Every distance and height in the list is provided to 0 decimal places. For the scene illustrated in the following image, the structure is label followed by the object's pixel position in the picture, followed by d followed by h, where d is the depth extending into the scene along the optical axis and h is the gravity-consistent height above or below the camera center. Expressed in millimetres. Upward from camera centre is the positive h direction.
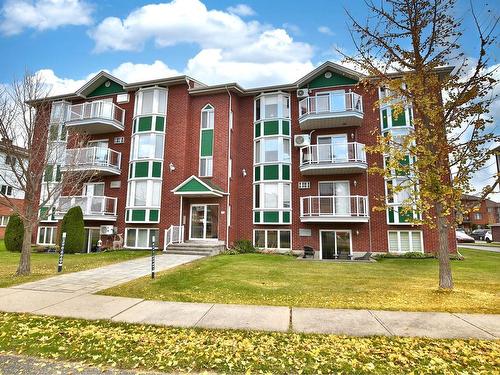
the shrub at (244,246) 17953 -1231
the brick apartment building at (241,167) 17328 +3722
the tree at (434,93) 8016 +3850
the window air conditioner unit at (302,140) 18172 +5308
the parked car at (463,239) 34750 -1291
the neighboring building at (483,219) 58969 +1833
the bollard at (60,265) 10539 -1432
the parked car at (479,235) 45250 -1056
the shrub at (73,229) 17453 -232
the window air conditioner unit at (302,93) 18875 +8472
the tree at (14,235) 18281 -635
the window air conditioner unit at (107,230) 19156 -297
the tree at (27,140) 10219 +3004
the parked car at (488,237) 38059 -1212
